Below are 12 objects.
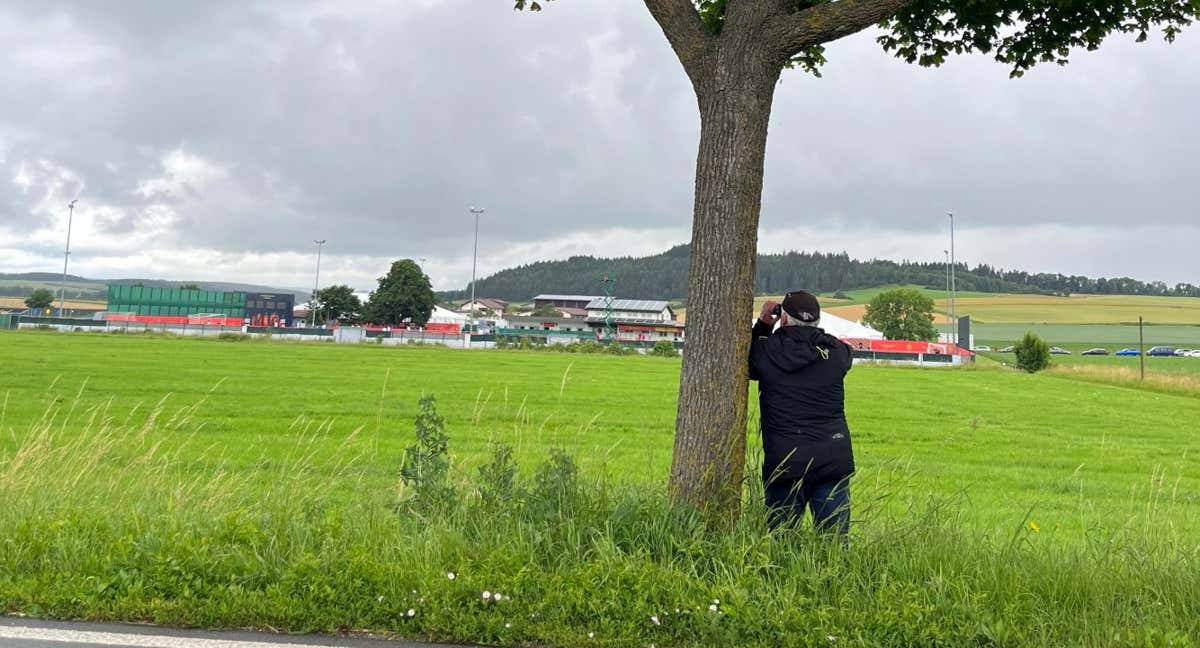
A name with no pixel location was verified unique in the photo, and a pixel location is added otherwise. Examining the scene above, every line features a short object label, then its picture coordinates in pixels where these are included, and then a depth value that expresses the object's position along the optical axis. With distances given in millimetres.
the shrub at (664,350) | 76375
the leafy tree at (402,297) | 113125
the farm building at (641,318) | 132750
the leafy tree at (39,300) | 133625
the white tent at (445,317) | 132625
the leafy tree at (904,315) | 115312
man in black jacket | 5000
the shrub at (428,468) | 5195
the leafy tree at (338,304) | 124188
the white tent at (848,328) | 108750
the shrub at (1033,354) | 60531
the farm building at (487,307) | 161375
